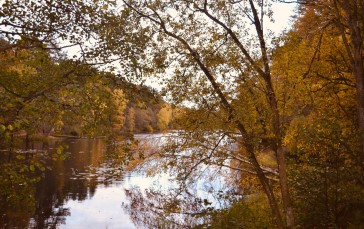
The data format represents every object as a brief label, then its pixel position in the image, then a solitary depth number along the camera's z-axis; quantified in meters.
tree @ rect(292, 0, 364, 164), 10.30
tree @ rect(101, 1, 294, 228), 9.10
